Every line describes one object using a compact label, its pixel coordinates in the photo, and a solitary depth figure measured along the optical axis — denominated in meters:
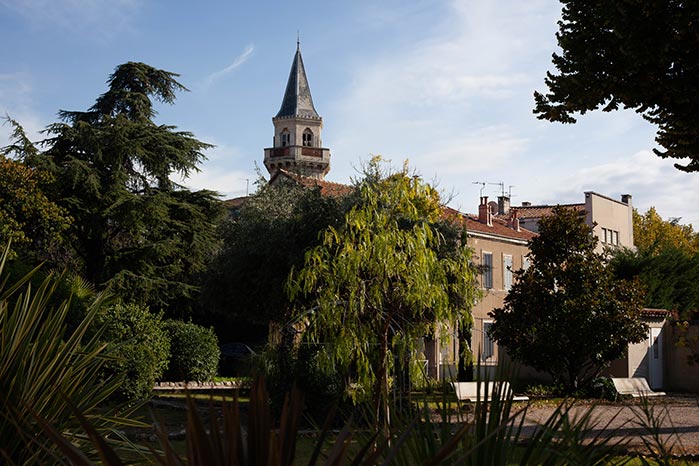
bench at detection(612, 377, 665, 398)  22.70
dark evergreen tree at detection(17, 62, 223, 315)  29.11
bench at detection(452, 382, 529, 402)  18.86
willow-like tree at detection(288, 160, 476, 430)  11.09
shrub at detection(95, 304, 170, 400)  18.81
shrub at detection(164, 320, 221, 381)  26.11
